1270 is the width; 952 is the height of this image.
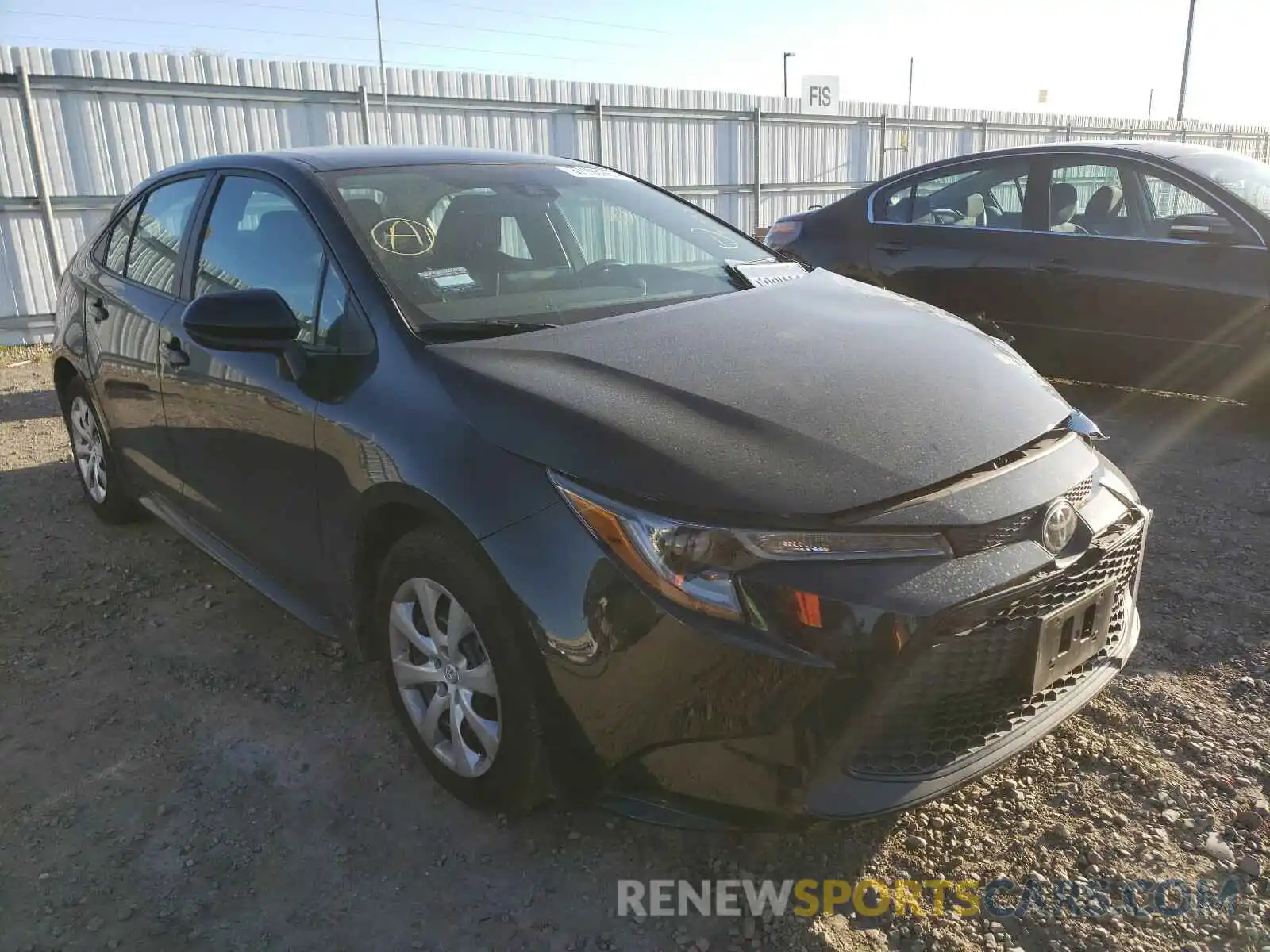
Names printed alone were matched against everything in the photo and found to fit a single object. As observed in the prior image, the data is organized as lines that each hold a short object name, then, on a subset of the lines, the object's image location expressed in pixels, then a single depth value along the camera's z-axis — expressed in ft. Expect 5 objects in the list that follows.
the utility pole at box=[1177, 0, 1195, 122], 99.66
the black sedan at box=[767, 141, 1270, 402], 16.34
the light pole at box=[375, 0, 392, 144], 35.42
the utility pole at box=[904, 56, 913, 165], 57.16
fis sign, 51.34
